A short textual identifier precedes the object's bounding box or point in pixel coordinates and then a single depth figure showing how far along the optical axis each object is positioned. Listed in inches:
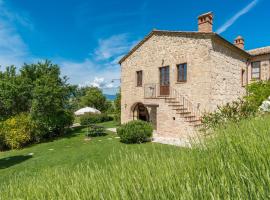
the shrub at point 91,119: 1097.4
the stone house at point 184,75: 542.9
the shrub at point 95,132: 669.9
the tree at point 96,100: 1594.5
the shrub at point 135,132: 478.9
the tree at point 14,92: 644.1
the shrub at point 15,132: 633.6
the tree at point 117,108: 949.6
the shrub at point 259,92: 575.5
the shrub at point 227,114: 330.7
